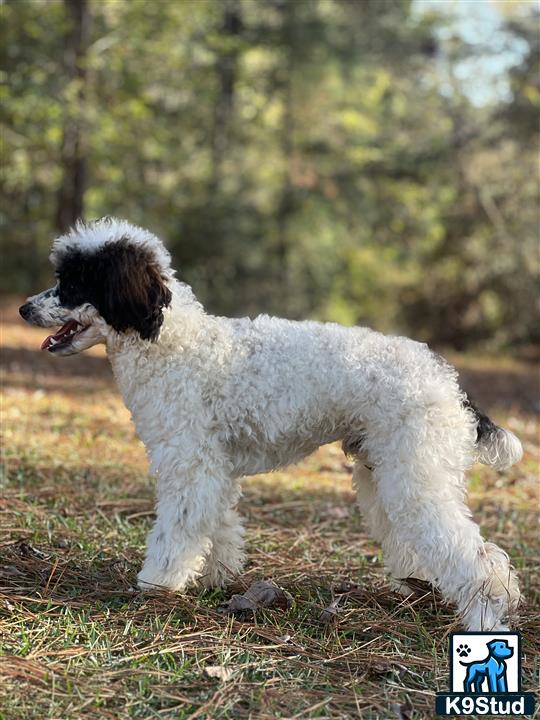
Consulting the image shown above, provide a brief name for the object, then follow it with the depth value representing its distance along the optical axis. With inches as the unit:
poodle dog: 154.0
